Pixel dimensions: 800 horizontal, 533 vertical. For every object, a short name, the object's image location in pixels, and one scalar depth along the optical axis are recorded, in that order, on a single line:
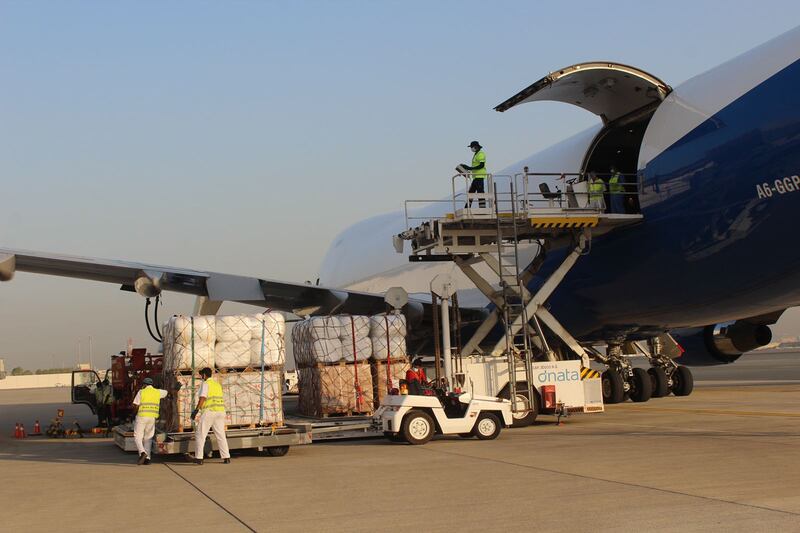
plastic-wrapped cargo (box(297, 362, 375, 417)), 17.23
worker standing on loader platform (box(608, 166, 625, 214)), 16.20
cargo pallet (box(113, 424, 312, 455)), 12.82
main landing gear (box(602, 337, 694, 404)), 21.08
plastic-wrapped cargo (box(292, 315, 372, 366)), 17.16
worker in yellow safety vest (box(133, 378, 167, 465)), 12.74
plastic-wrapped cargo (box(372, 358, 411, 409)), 17.64
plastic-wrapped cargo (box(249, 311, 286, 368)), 14.15
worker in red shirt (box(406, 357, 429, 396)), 13.94
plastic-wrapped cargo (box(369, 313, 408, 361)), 17.59
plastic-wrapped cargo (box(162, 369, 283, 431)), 13.65
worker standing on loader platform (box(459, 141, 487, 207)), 17.08
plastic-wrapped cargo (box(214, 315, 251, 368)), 13.91
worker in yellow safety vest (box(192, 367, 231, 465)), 12.33
